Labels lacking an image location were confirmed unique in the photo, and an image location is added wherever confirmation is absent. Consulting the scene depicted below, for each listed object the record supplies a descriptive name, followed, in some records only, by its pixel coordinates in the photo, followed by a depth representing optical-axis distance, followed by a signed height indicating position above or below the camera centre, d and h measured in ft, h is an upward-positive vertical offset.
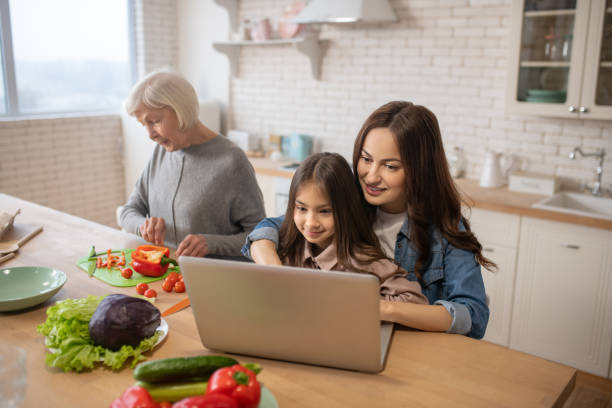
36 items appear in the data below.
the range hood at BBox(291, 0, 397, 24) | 11.67 +1.64
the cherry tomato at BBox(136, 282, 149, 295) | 5.37 -2.03
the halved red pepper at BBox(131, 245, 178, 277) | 5.77 -1.91
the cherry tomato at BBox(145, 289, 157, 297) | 5.29 -2.05
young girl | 4.69 -1.24
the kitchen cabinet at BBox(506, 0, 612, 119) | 9.44 +0.56
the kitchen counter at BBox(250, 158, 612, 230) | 9.04 -2.08
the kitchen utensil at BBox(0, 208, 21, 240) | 7.04 -1.85
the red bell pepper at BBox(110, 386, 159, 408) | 2.90 -1.71
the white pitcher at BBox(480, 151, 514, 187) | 11.21 -1.71
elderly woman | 6.87 -1.30
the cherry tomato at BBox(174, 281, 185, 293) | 5.42 -2.03
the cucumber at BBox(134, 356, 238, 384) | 3.09 -1.63
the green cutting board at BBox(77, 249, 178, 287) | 5.63 -2.07
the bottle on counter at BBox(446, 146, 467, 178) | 12.12 -1.66
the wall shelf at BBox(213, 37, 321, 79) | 13.65 +1.00
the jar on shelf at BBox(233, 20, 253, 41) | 15.03 +1.47
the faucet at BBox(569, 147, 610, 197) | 10.34 -1.53
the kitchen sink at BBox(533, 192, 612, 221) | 10.19 -2.16
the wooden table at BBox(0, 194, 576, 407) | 3.53 -2.03
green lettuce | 3.81 -1.91
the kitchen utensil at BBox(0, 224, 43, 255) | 6.64 -2.02
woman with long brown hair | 4.75 -1.03
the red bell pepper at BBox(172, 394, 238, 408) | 2.70 -1.59
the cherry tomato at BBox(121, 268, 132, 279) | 5.72 -2.00
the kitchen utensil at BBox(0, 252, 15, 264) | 6.29 -2.06
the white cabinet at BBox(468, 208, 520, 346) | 9.90 -3.13
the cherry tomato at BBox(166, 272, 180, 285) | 5.51 -1.97
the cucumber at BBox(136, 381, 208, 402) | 3.04 -1.73
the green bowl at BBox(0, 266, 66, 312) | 4.81 -1.95
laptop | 3.40 -1.51
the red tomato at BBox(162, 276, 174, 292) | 5.46 -2.03
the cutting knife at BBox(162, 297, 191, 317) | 4.91 -2.06
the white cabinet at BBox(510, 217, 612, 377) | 9.14 -3.57
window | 13.80 +0.73
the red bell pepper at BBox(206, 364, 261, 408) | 2.89 -1.62
